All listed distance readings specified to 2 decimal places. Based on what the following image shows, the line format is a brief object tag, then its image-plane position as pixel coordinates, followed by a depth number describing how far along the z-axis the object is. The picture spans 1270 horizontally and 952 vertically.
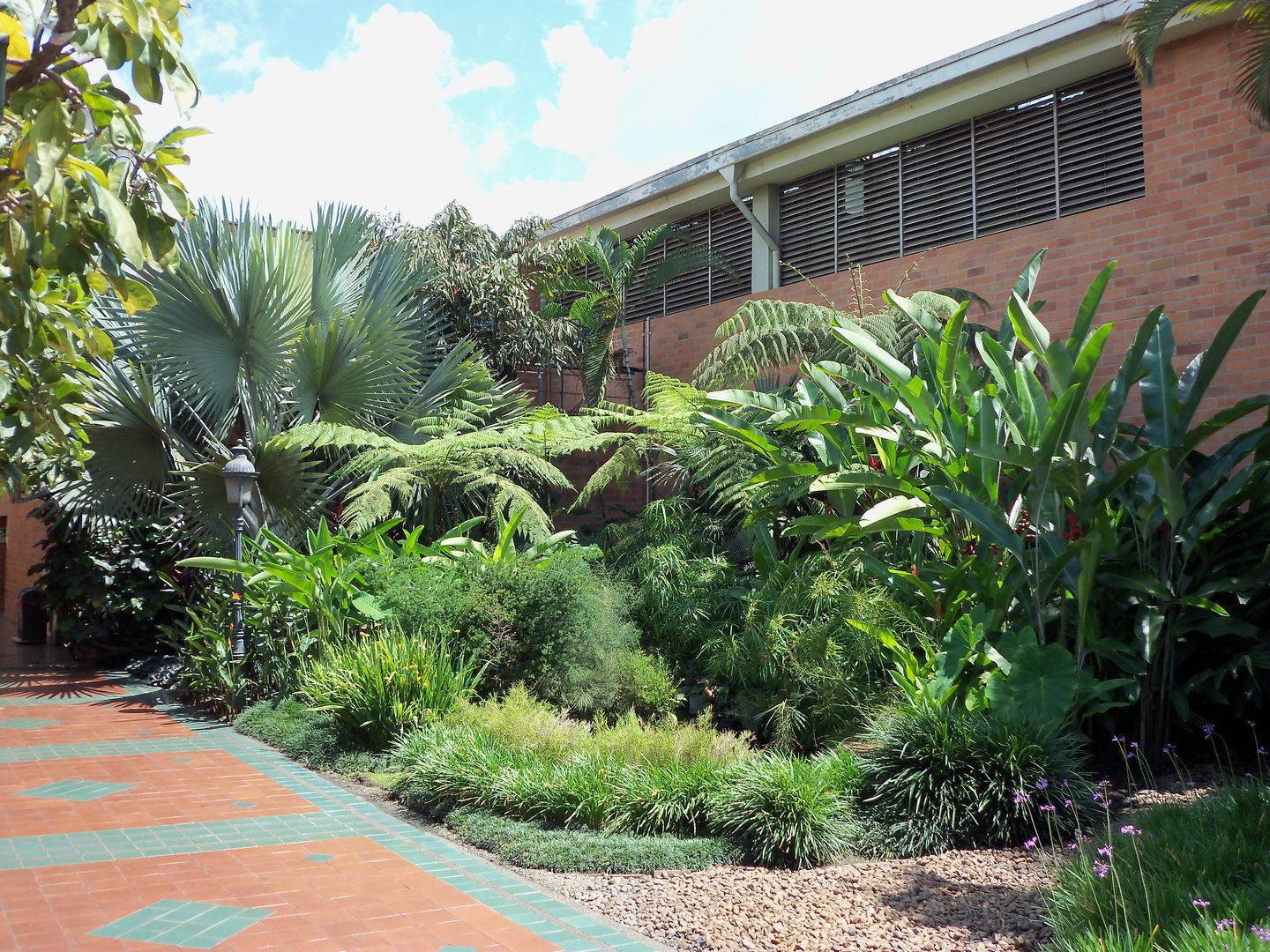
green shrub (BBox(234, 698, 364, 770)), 8.20
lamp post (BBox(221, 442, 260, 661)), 10.33
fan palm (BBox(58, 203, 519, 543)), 11.22
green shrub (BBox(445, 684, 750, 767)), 6.66
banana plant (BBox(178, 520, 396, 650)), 9.62
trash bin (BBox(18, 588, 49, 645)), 17.70
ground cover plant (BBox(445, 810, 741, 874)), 5.51
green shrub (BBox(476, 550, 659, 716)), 8.56
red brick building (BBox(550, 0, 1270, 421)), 9.35
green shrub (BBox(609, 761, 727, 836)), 5.97
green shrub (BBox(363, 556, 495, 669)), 8.83
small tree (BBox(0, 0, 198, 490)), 2.67
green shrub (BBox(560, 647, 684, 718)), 8.46
